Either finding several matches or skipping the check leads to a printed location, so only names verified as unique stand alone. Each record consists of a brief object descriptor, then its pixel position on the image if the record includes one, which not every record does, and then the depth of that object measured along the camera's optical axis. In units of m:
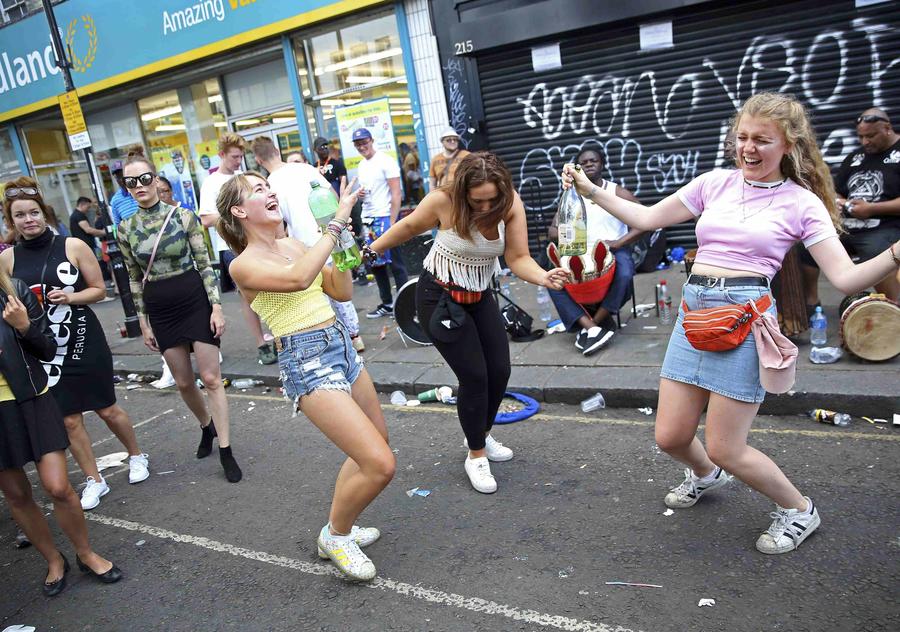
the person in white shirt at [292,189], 6.12
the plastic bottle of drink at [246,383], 7.10
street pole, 9.70
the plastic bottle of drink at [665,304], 6.47
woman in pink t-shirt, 2.71
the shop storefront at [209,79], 10.73
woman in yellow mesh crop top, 3.12
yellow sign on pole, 10.00
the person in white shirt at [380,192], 8.30
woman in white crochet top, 3.52
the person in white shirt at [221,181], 6.21
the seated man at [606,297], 6.01
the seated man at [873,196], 5.47
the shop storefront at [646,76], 7.82
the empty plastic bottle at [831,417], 4.38
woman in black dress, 4.29
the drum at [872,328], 4.71
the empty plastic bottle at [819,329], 5.23
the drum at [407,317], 6.82
